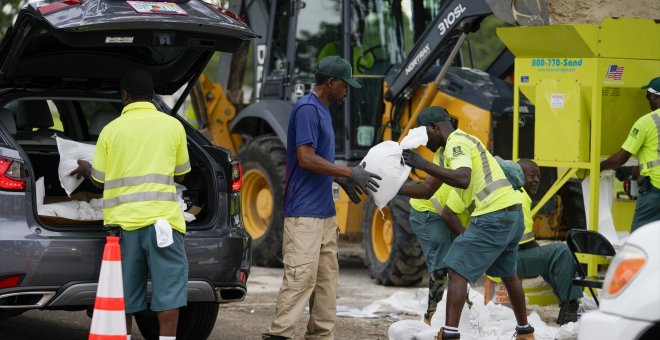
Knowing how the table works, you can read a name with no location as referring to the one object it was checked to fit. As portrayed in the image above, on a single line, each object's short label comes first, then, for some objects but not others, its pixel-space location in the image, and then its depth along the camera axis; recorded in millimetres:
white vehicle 9195
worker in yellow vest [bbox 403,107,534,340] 14461
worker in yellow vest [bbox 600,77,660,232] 18109
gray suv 12984
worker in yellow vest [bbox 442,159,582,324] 17828
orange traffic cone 12228
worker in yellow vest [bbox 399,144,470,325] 16516
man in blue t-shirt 13852
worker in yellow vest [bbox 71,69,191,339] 12898
